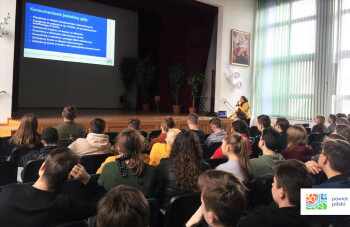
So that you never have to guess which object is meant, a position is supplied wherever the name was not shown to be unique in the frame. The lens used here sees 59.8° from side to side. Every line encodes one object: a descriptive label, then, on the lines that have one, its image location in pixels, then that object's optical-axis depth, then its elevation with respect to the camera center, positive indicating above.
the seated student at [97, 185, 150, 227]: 0.98 -0.32
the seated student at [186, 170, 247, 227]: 1.22 -0.35
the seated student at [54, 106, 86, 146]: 3.93 -0.22
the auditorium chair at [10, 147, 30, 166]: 3.09 -0.43
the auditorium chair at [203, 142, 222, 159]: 3.86 -0.43
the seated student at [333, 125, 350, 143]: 3.54 -0.13
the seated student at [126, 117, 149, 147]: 4.00 -0.13
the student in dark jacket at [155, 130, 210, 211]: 2.19 -0.40
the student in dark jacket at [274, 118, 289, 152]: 4.65 -0.10
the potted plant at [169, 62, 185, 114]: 10.88 +1.33
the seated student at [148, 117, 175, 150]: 3.83 -0.13
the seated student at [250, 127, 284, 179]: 2.65 -0.34
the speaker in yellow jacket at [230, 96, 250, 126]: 9.00 +0.36
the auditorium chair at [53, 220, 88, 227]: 1.21 -0.45
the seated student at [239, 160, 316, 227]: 1.40 -0.42
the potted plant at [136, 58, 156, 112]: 11.80 +1.49
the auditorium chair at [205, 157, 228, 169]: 2.86 -0.43
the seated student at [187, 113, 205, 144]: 4.50 -0.11
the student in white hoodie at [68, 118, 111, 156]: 3.16 -0.32
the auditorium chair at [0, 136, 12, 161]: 3.80 -0.48
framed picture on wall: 10.22 +2.36
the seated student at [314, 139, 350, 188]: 2.08 -0.29
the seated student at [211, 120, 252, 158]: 4.12 -0.12
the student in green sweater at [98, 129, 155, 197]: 2.08 -0.40
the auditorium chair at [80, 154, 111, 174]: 2.83 -0.46
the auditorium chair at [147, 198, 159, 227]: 1.76 -0.57
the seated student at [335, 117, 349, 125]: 5.15 -0.02
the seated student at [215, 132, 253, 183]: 2.42 -0.33
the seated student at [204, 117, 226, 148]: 4.04 -0.23
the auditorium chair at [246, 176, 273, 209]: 2.31 -0.58
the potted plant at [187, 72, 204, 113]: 10.41 +1.16
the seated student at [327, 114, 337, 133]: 5.97 -0.03
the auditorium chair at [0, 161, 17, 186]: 2.44 -0.50
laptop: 9.58 +0.08
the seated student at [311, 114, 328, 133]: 5.72 -0.13
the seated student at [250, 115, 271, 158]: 4.68 -0.07
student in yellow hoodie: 2.95 -0.35
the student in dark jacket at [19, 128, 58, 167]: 2.78 -0.31
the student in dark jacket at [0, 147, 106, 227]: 1.45 -0.44
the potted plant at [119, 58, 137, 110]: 12.20 +1.66
